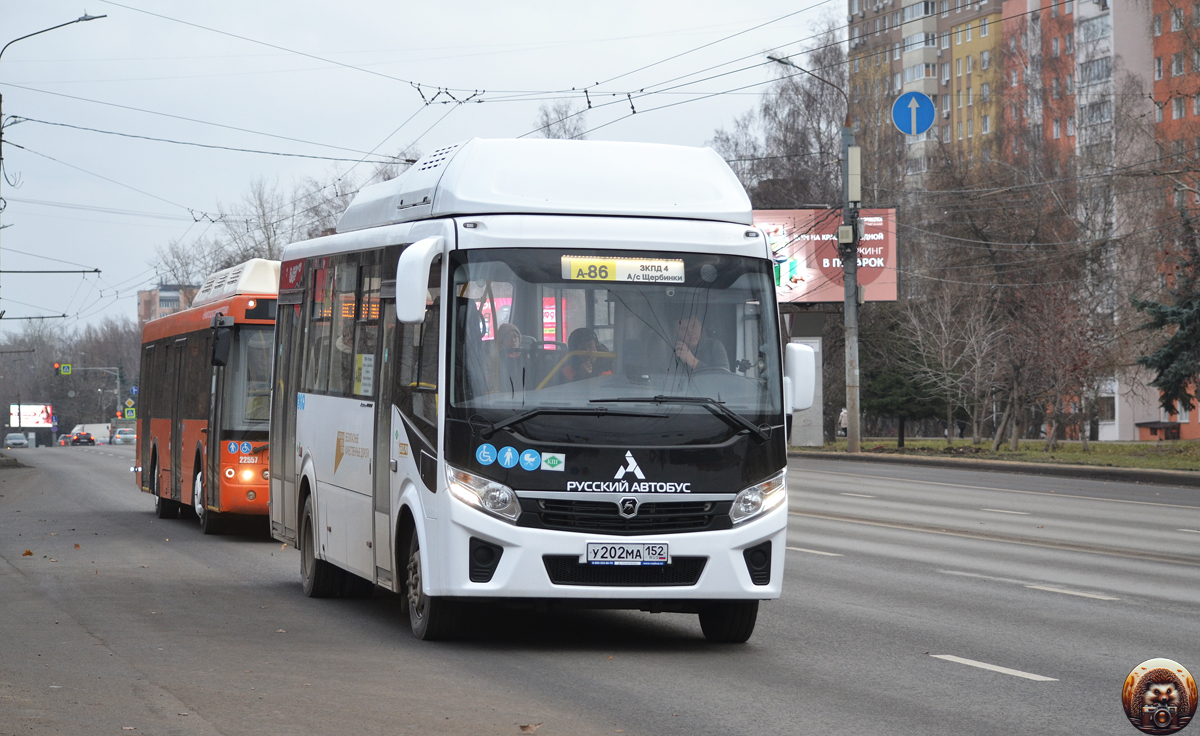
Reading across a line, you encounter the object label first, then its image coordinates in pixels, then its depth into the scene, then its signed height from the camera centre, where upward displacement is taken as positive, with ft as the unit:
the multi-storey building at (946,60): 361.30 +86.18
